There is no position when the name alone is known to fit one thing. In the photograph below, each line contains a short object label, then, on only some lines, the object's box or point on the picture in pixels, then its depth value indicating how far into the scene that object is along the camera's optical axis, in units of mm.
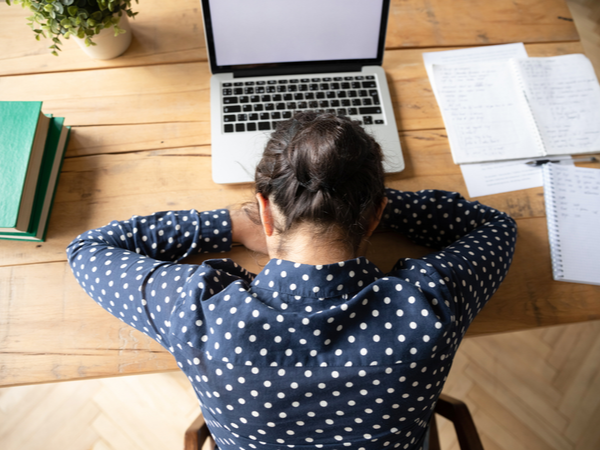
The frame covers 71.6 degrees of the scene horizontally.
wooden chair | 775
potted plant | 816
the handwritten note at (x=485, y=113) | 923
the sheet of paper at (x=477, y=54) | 1032
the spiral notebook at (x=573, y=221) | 826
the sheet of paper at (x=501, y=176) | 898
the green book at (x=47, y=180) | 802
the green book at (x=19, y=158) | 756
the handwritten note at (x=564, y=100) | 931
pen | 912
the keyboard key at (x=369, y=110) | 935
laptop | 866
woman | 552
